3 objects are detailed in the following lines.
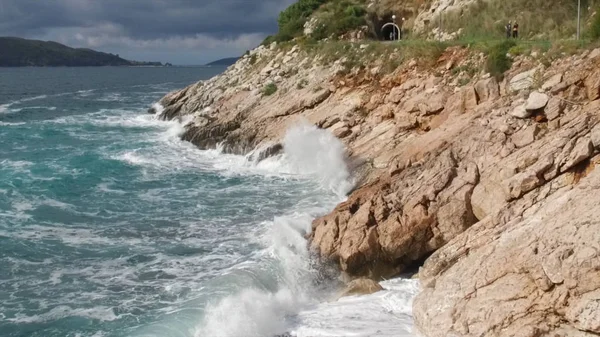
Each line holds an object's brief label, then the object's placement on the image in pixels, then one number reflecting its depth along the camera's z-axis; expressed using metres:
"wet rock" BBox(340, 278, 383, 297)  13.75
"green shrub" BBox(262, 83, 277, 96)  33.38
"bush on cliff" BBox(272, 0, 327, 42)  43.00
